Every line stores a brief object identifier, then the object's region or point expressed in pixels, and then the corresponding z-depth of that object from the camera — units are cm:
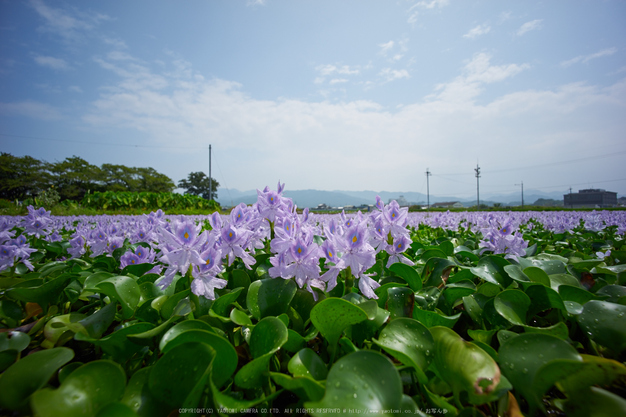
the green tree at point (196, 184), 6000
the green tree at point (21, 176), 3425
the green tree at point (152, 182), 4972
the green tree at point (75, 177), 3813
